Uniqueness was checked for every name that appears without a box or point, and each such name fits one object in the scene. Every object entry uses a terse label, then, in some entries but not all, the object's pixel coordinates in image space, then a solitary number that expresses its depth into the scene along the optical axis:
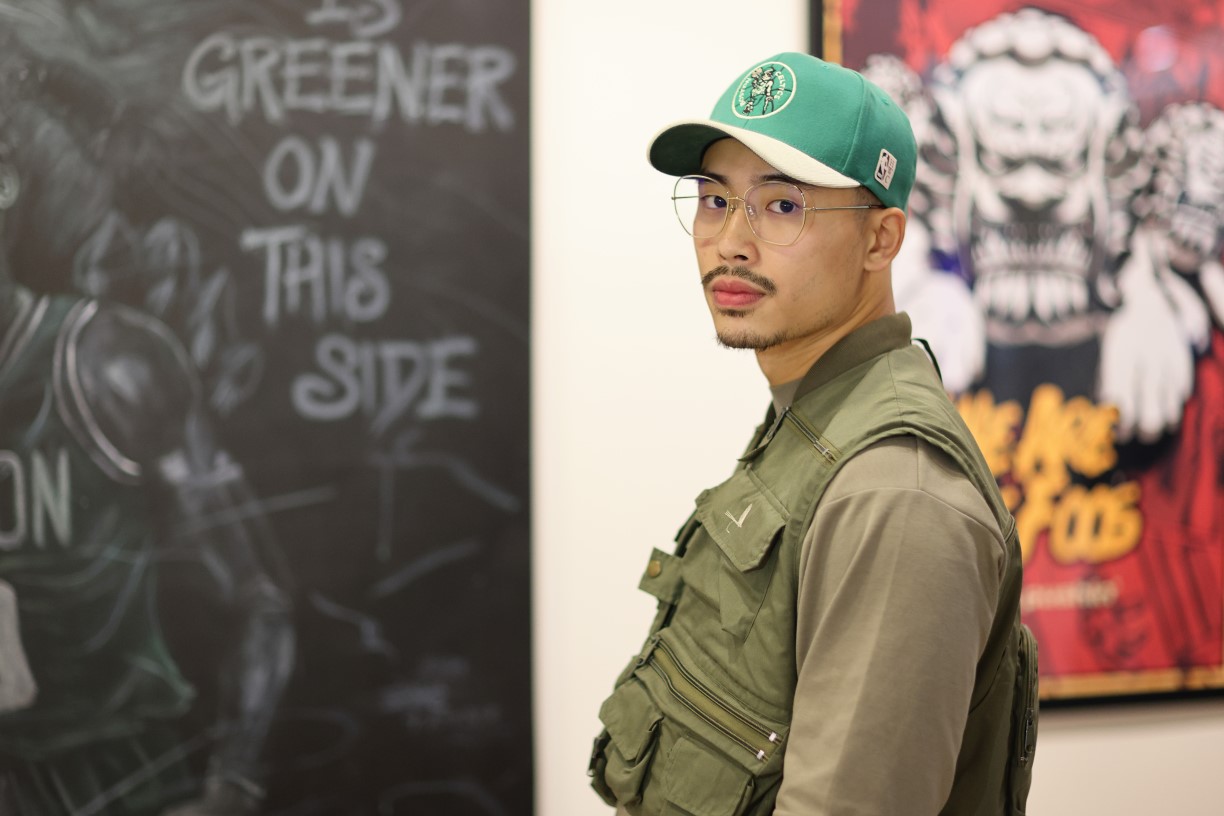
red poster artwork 1.91
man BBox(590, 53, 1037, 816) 0.81
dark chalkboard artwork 1.63
